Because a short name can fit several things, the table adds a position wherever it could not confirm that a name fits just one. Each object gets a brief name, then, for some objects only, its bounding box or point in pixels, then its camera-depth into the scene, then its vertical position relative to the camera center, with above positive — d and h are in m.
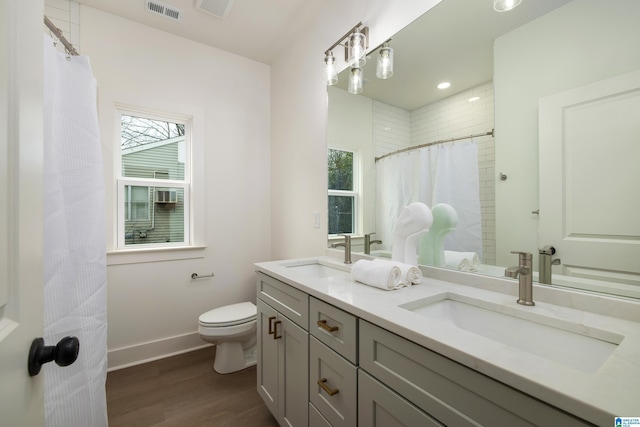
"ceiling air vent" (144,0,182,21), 1.93 +1.51
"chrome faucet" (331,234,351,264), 1.67 -0.22
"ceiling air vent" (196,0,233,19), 1.91 +1.50
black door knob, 0.51 -0.26
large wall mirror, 0.79 +0.31
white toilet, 1.91 -0.85
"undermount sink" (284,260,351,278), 1.64 -0.33
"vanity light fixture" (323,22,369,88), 1.57 +0.98
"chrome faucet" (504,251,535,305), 0.87 -0.20
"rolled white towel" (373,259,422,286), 1.12 -0.25
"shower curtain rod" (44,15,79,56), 1.15 +0.80
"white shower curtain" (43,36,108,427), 1.04 -0.10
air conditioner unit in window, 2.31 +0.17
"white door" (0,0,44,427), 0.44 +0.01
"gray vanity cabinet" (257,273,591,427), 0.55 -0.46
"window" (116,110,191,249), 2.19 +0.29
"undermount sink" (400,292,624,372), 0.68 -0.34
